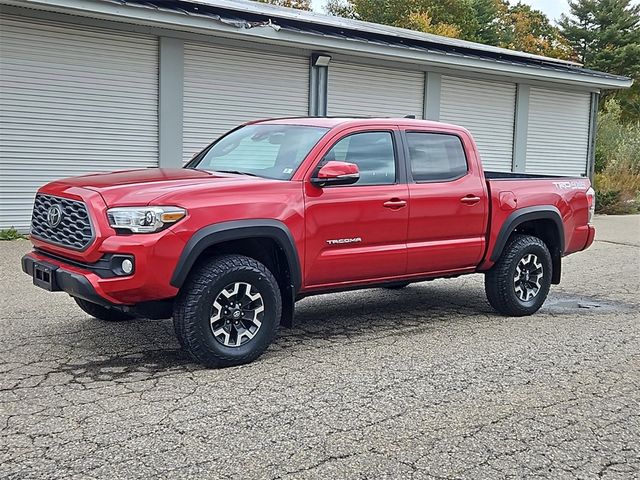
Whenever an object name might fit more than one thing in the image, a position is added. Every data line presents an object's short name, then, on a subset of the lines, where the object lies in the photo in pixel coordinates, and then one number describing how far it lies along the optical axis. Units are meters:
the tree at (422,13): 51.62
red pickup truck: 5.17
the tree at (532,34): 51.62
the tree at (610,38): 45.76
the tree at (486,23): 53.56
